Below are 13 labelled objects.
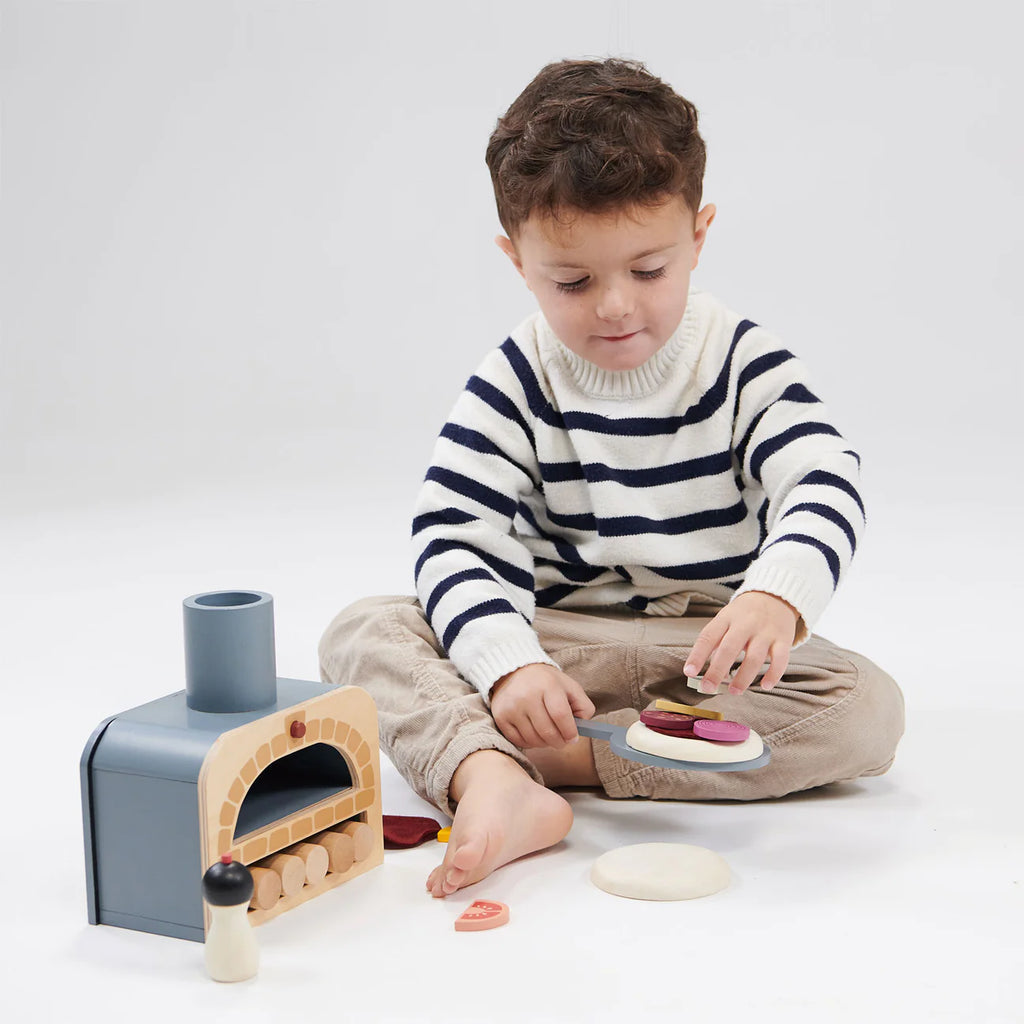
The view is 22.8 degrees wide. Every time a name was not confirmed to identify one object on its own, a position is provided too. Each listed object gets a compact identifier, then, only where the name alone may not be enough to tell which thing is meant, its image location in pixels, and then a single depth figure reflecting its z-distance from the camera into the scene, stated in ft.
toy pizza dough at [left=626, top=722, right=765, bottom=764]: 5.21
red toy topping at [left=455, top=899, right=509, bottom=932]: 4.94
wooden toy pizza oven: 4.84
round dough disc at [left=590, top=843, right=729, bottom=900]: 5.08
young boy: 5.45
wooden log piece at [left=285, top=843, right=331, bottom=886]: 5.07
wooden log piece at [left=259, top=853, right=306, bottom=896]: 5.01
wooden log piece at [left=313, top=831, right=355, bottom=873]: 5.15
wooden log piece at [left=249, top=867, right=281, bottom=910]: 4.95
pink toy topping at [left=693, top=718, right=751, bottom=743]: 5.23
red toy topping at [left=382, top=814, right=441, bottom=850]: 5.38
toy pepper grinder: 4.65
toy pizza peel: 5.22
